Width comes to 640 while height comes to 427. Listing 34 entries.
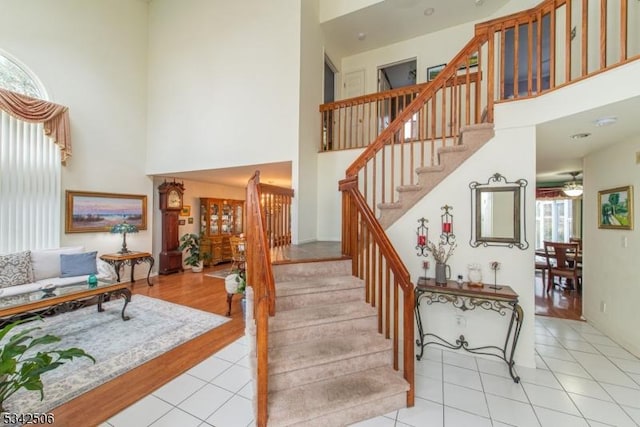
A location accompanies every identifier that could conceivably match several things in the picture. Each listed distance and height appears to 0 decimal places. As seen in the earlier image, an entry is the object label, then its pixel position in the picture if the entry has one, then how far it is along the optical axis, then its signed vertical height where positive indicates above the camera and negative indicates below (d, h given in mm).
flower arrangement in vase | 2855 -506
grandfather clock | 6441 -297
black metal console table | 2537 -988
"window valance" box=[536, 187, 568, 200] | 7202 +589
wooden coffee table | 3031 -1119
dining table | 5121 -856
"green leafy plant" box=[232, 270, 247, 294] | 3754 -1012
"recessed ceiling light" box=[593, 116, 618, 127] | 2426 +894
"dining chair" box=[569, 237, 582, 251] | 6066 -657
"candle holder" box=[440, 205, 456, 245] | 2990 -148
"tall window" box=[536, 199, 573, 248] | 7661 -206
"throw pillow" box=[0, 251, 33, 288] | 3834 -877
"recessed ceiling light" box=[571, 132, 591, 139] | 2891 +893
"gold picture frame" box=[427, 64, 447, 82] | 5478 +3059
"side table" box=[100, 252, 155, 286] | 5228 -976
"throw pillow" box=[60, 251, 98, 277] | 4359 -902
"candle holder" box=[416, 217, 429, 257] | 3093 -263
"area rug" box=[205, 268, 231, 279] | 6363 -1569
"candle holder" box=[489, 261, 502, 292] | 2794 -606
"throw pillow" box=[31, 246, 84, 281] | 4207 -844
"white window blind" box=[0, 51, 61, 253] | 4258 +602
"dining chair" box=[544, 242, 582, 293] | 5078 -1006
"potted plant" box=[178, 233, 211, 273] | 6789 -1020
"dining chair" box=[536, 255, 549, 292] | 5427 -1146
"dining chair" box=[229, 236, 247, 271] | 5107 -844
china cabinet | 7484 -392
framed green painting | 3008 +70
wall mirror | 2742 +4
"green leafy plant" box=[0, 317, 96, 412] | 1357 -849
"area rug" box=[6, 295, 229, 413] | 2264 -1564
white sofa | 3824 -949
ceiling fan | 5501 +555
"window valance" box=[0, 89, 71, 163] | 4159 +1689
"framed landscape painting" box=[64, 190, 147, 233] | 5008 +32
